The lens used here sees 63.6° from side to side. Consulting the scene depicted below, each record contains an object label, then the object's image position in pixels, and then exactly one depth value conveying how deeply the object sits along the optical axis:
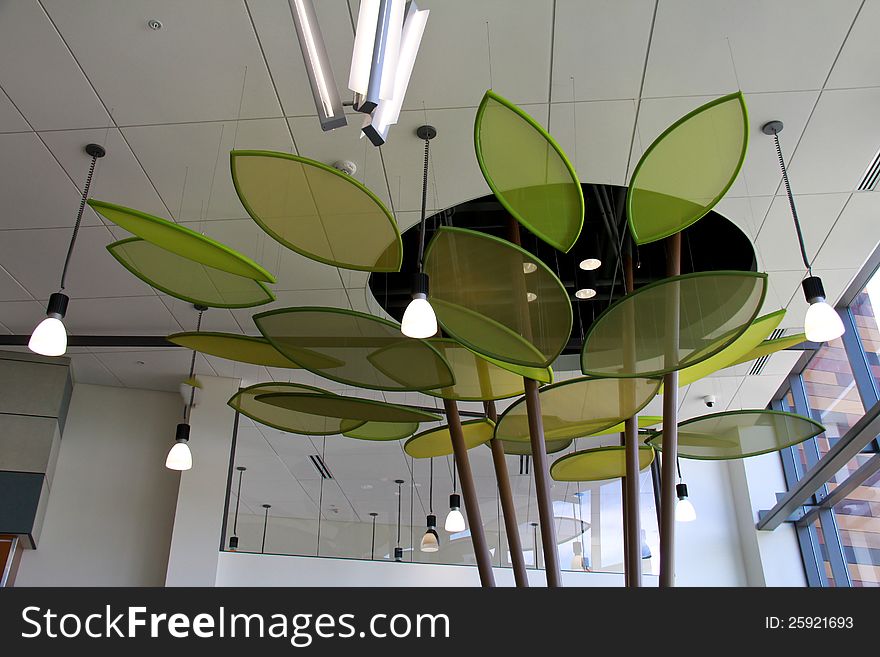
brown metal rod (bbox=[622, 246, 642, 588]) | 3.70
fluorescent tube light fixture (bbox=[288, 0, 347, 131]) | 2.55
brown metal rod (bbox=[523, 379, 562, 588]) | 3.59
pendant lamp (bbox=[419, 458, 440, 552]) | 7.88
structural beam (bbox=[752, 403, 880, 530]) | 6.18
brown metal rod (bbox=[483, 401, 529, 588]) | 3.86
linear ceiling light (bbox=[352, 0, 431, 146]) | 2.49
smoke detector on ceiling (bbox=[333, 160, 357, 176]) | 4.64
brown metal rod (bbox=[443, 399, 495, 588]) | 3.94
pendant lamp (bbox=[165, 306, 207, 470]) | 6.39
